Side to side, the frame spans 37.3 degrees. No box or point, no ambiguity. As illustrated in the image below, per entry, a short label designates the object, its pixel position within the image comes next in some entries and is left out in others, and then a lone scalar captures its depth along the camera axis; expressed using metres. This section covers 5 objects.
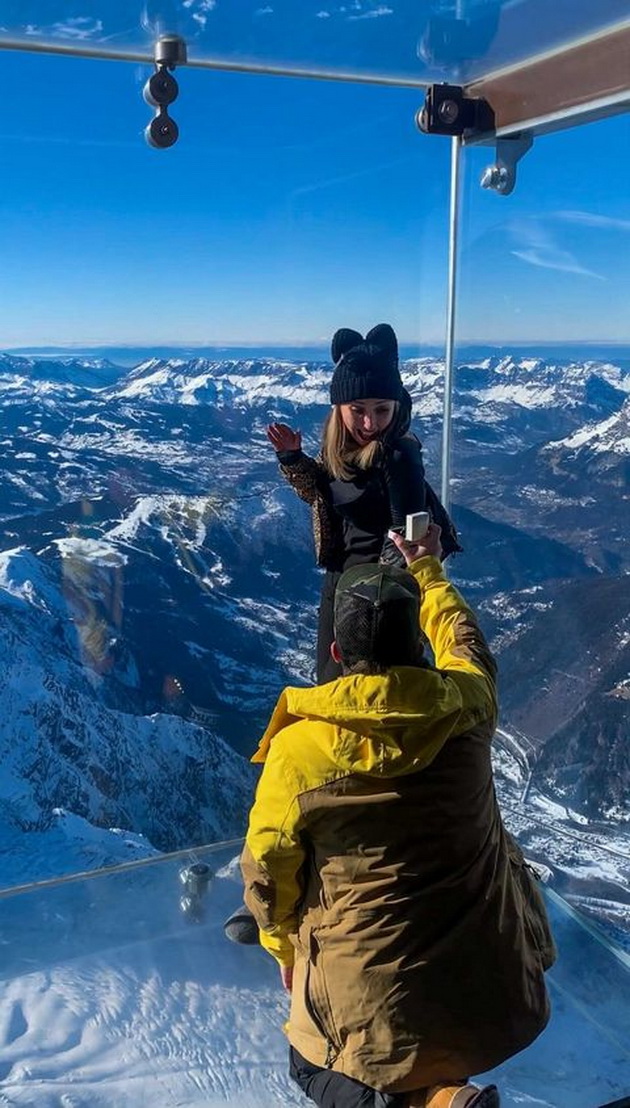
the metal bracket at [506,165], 2.62
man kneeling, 1.25
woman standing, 2.14
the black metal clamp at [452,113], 2.60
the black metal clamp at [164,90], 2.25
